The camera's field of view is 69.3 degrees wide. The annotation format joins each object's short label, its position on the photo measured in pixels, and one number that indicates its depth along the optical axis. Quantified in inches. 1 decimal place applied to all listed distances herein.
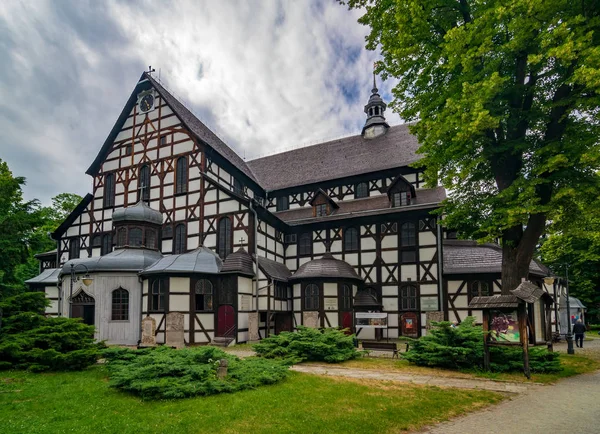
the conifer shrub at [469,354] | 519.2
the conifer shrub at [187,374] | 370.9
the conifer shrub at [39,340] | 501.4
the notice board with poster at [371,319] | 868.0
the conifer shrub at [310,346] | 588.1
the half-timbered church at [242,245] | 917.8
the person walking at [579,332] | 925.2
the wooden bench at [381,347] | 640.1
